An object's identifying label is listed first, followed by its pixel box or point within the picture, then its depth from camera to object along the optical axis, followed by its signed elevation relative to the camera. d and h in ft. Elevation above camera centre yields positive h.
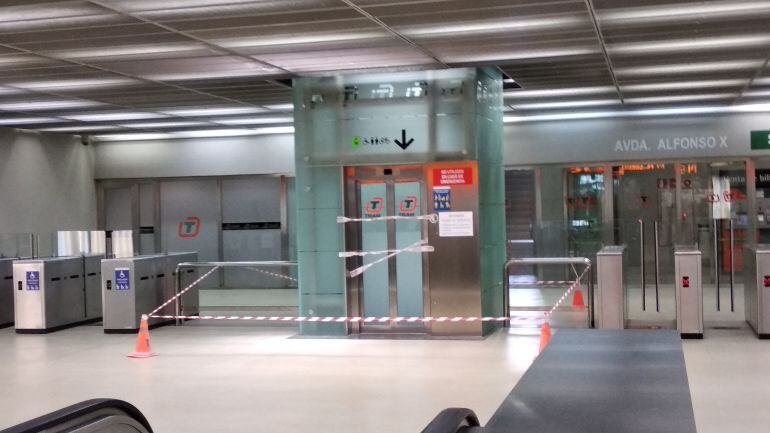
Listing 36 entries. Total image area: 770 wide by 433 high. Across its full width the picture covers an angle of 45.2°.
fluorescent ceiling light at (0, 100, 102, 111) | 44.50 +6.32
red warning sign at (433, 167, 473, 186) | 37.04 +1.85
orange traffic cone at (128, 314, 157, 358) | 34.99 -4.36
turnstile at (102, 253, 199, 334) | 42.88 -2.83
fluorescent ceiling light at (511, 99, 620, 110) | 50.19 +6.34
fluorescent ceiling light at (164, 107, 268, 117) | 49.67 +6.44
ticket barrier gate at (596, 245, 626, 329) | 36.99 -2.90
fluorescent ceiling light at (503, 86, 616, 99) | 44.98 +6.30
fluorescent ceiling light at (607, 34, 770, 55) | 32.19 +6.14
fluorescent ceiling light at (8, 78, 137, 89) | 37.83 +6.23
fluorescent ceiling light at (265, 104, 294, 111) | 48.61 +6.41
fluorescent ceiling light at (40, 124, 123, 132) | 56.49 +6.47
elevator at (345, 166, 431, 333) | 38.60 -0.67
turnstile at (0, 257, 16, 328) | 47.11 -2.96
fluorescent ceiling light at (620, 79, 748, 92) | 43.73 +6.31
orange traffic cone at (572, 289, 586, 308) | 49.71 -4.40
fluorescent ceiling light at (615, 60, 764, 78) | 37.83 +6.24
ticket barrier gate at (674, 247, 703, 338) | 35.83 -3.06
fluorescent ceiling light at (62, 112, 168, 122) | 50.57 +6.45
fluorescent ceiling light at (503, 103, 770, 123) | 54.65 +6.34
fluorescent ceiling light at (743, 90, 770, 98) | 47.39 +6.29
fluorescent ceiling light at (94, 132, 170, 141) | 63.31 +6.59
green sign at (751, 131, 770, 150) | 55.93 +4.45
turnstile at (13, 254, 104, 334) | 43.75 -2.95
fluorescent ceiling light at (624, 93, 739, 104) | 48.95 +6.36
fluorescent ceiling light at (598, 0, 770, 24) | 26.53 +6.04
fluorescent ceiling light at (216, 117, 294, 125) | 55.06 +6.49
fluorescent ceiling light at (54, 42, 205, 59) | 30.73 +6.12
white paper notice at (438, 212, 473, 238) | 37.01 -0.09
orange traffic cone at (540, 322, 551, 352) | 31.15 -3.89
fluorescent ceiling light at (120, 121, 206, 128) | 56.29 +6.53
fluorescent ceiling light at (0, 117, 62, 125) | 51.16 +6.39
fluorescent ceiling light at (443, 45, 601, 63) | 33.71 +6.18
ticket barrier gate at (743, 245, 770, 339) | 35.35 -2.97
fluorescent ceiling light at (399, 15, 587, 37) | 28.12 +6.09
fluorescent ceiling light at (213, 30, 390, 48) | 29.58 +6.12
